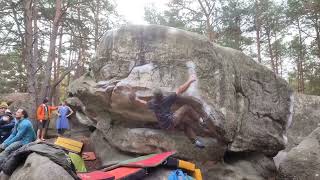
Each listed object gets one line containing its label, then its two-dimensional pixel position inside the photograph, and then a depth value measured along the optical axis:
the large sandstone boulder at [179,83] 9.39
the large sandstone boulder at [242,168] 9.55
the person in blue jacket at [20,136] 7.96
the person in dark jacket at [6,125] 10.12
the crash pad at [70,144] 10.10
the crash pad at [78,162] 9.41
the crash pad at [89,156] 10.38
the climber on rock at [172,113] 8.75
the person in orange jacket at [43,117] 12.10
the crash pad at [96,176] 6.94
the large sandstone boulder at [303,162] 9.54
